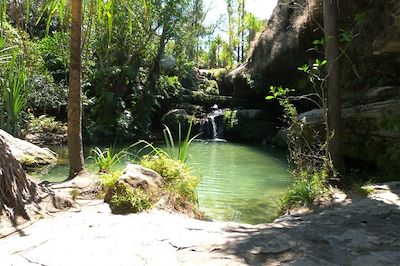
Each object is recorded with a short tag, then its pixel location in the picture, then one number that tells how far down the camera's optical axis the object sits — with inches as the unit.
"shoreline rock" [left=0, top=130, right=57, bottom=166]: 379.6
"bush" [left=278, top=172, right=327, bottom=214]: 215.8
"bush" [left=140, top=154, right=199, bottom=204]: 196.9
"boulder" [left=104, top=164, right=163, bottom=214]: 169.5
